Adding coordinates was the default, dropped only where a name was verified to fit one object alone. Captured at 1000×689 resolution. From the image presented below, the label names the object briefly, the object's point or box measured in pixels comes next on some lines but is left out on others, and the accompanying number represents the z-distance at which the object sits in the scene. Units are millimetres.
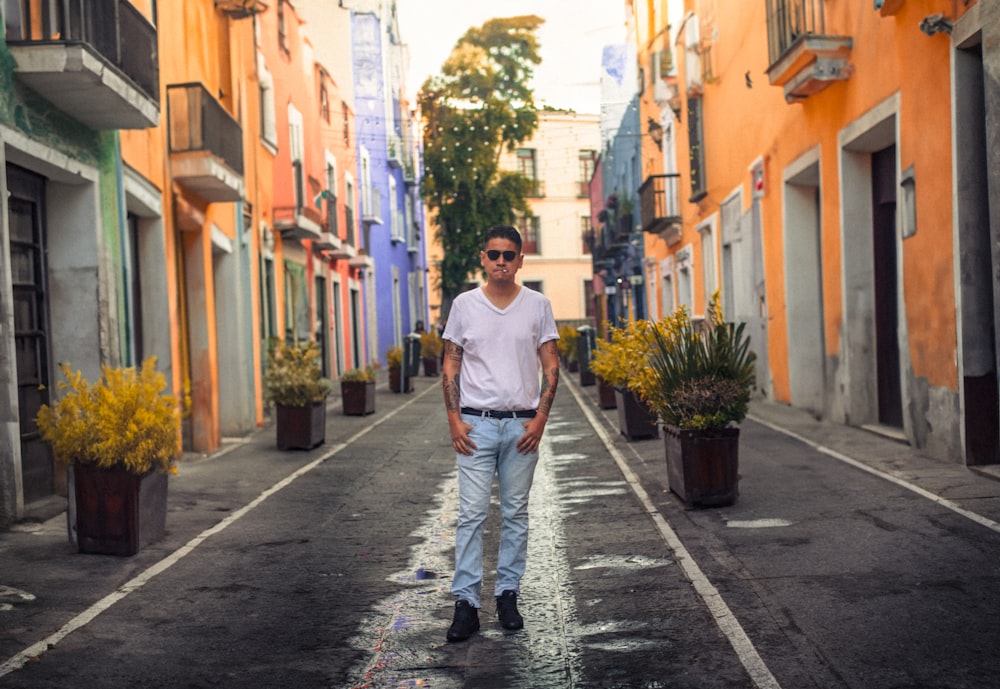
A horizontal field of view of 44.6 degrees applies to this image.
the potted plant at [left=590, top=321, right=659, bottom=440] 11977
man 5516
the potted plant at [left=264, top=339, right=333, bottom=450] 14680
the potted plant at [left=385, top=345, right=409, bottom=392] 26625
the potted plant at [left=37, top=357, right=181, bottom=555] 7898
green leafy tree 43281
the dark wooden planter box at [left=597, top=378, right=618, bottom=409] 19266
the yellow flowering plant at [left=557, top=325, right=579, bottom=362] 32656
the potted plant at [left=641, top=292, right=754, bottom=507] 8727
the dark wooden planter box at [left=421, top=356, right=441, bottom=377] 34281
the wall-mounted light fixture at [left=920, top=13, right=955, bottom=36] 9844
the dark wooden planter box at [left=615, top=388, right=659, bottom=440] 14008
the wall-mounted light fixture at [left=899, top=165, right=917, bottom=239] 11344
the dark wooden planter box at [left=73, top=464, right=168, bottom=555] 7871
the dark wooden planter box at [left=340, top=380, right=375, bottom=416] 20062
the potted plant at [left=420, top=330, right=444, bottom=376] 34438
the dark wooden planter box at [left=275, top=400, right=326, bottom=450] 14680
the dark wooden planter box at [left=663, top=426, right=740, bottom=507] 8703
